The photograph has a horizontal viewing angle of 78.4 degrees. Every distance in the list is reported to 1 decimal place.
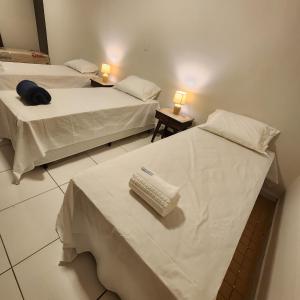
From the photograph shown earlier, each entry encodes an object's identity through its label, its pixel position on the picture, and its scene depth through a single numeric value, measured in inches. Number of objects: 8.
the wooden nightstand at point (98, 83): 131.5
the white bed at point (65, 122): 64.1
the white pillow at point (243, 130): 76.2
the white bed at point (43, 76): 106.4
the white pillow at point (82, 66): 144.3
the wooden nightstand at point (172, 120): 99.3
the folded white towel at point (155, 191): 36.3
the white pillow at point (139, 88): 109.5
